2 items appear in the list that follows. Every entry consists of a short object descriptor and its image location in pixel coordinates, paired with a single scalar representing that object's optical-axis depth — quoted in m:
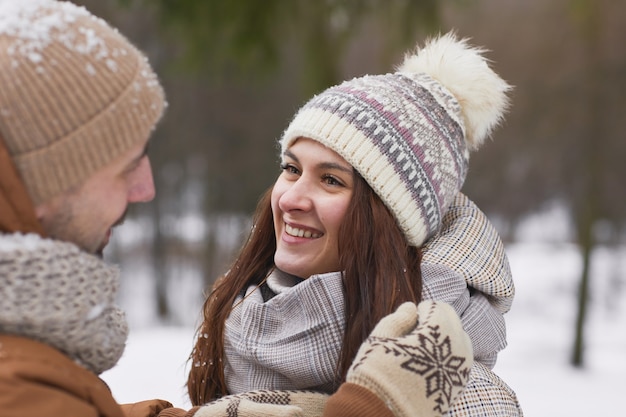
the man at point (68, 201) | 1.06
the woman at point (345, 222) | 1.79
